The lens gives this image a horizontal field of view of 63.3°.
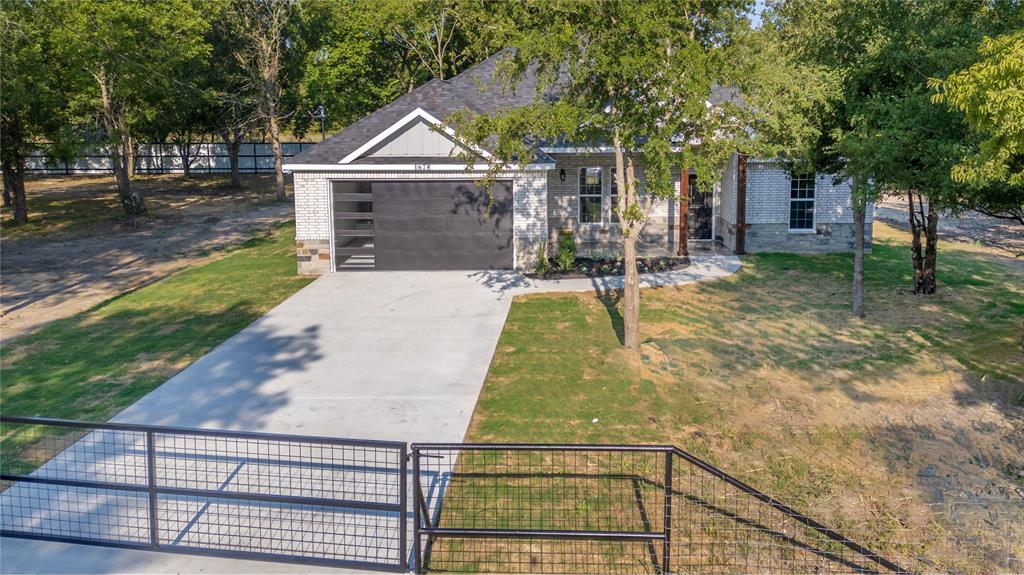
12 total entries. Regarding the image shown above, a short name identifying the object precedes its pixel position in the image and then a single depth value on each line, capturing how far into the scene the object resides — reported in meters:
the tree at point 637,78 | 12.61
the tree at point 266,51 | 37.44
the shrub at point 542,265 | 20.86
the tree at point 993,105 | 9.59
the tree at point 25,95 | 25.38
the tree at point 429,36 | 40.03
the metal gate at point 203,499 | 7.50
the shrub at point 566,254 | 21.14
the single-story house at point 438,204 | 21.08
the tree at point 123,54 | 27.16
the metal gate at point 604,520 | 7.54
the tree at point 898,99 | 13.17
